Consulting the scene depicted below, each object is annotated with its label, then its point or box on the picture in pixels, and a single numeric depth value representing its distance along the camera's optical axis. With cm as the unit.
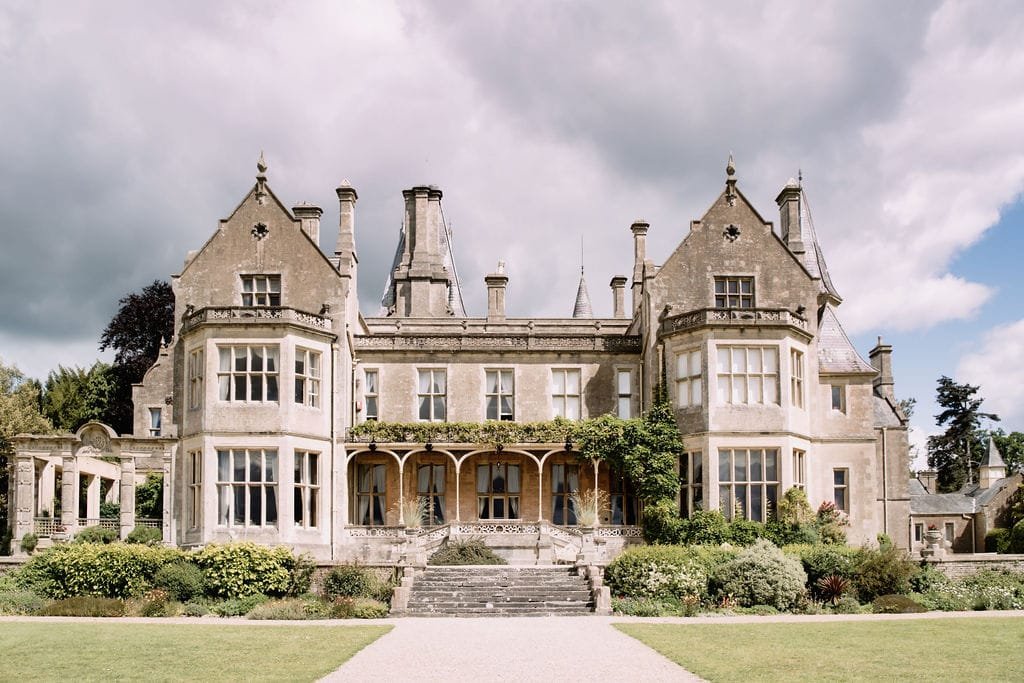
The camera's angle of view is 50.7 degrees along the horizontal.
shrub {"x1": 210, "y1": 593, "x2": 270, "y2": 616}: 2484
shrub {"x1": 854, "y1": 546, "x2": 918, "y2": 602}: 2631
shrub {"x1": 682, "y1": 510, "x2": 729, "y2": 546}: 3058
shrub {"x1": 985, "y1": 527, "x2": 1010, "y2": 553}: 5056
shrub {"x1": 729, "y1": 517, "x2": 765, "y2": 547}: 3041
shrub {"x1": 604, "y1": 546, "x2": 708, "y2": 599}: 2578
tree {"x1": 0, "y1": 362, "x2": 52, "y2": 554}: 4284
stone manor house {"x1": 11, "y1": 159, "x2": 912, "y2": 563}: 3080
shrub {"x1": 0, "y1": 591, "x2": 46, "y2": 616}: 2459
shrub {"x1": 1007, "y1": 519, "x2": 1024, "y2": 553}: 4772
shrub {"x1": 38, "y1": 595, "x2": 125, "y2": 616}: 2406
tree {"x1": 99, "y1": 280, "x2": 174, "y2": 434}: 5100
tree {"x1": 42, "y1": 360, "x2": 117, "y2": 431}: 4978
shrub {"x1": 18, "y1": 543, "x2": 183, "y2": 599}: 2633
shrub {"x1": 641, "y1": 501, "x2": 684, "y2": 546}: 3102
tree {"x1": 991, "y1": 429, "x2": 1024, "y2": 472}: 8156
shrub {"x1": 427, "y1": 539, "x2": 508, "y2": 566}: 2903
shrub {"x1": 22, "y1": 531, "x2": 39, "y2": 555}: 3006
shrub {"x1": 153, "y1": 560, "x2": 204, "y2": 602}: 2588
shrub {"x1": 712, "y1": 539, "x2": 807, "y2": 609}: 2538
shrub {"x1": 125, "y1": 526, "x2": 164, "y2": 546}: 3064
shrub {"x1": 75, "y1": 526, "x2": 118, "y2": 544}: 3044
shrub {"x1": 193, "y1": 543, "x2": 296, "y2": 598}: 2655
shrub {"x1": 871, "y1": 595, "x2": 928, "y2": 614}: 2461
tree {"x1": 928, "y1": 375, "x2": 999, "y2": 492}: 7975
